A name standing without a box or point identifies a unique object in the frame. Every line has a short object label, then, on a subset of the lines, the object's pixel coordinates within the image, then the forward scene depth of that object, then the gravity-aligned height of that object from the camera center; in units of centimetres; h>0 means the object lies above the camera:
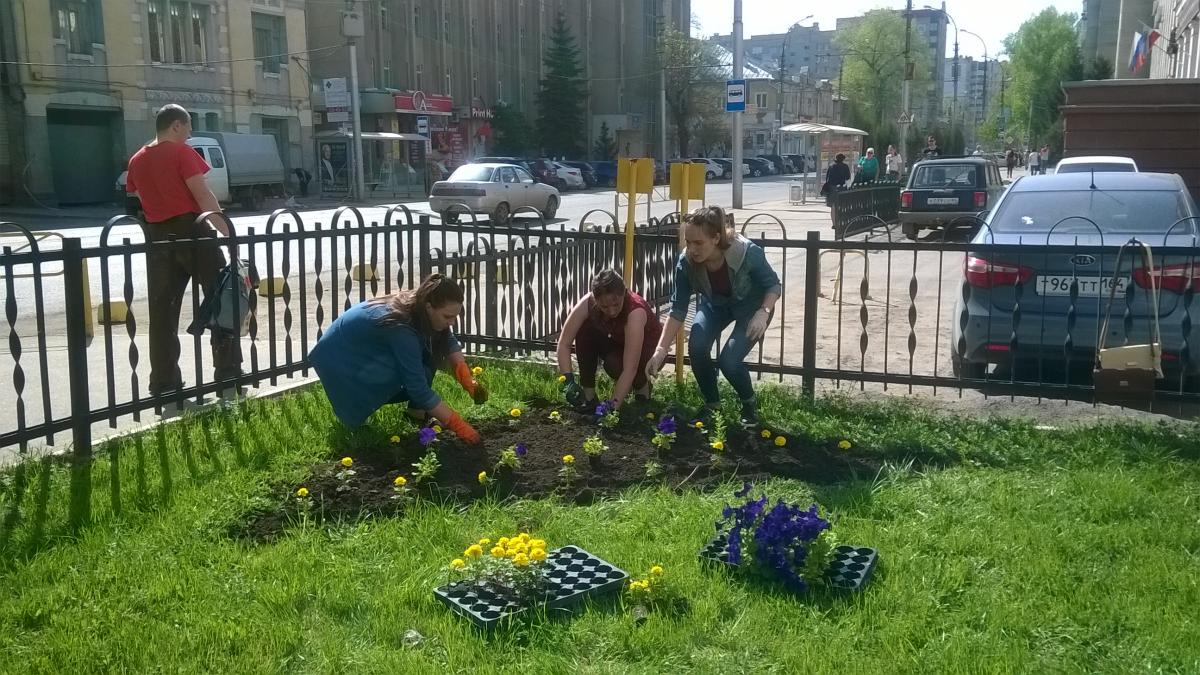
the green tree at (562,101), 6606 +411
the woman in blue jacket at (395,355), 541 -95
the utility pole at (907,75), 3909 +328
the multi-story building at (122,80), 3256 +302
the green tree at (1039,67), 7381 +732
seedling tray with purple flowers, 387 -143
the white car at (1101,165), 1527 +2
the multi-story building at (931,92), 8666 +620
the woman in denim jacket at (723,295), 605 -73
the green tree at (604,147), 7169 +143
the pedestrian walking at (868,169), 3056 -4
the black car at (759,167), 7250 +7
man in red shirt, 664 -35
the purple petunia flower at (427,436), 530 -128
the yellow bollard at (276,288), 1166 -127
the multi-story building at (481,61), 4978 +594
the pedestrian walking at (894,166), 3366 +4
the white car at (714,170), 6450 -10
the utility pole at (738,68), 2702 +251
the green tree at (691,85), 7512 +573
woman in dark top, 618 -99
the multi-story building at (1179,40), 2592 +345
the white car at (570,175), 4900 -25
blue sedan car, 662 -80
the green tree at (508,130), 6019 +217
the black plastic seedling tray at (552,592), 361 -143
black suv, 2070 -48
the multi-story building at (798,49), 15670 +1834
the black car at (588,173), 5246 -18
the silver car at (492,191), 2642 -52
